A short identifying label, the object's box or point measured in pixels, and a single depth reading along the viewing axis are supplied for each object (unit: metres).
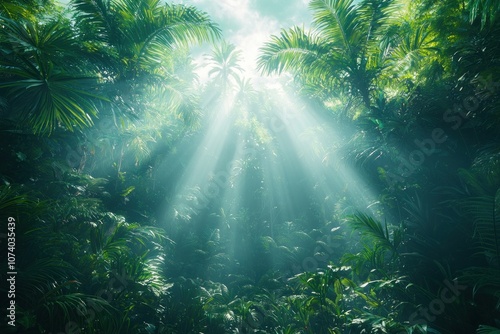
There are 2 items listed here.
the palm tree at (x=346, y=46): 5.23
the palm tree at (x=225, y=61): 14.10
